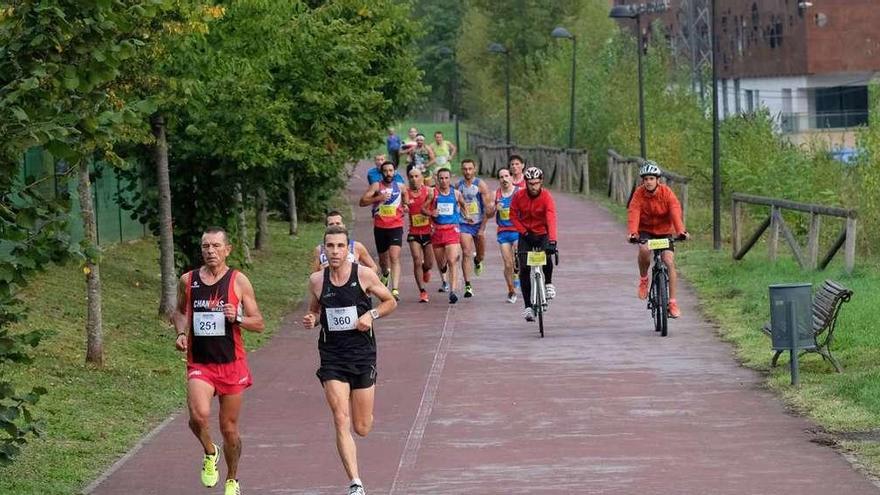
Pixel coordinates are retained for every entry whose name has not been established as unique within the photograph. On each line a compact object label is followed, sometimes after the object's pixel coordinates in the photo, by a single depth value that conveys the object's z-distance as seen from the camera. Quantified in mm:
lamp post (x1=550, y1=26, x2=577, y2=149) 49250
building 75625
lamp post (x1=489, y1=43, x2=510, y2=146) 62062
